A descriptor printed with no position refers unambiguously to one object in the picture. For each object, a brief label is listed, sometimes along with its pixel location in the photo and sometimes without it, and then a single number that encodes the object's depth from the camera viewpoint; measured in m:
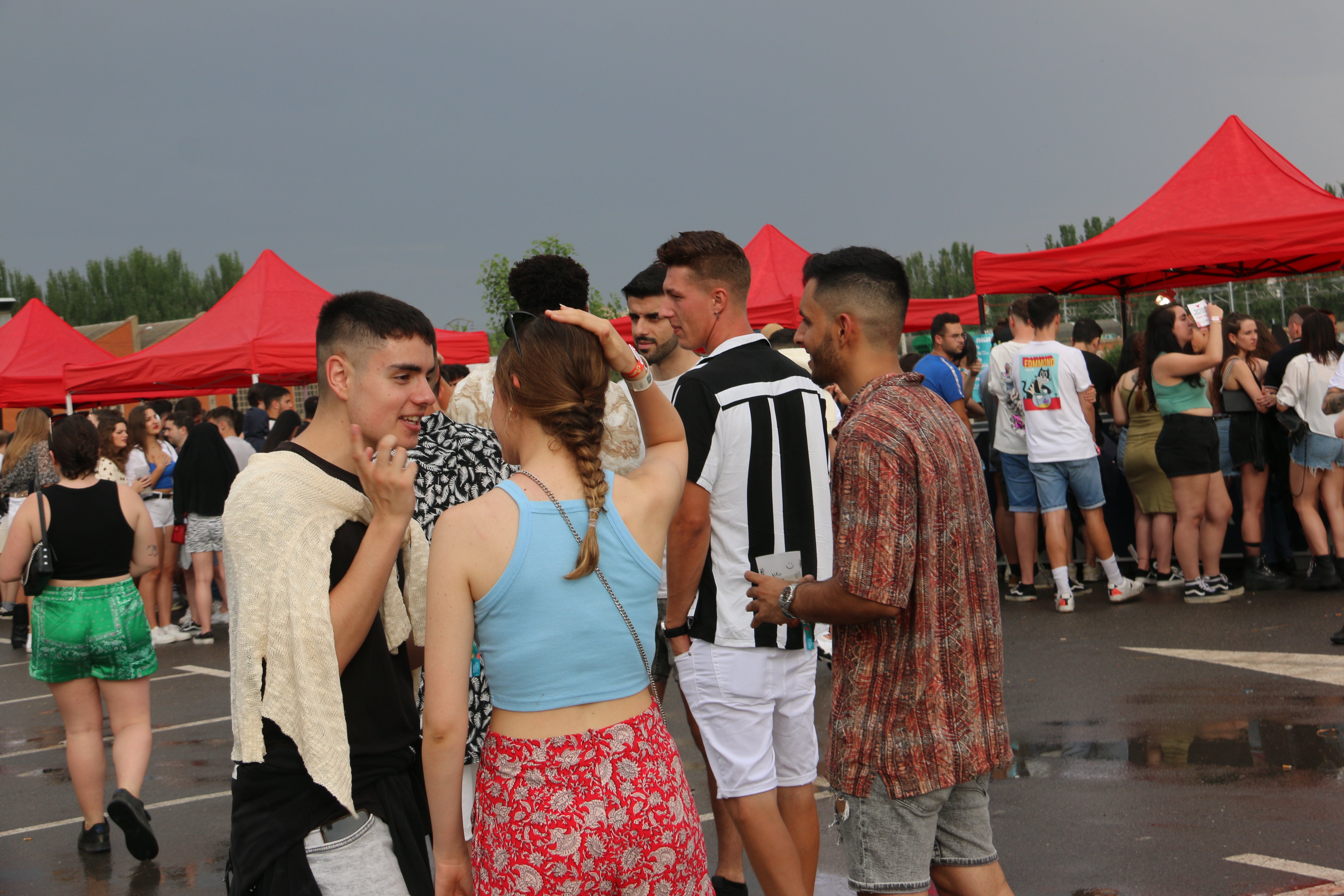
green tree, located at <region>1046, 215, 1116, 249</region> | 41.47
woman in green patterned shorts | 5.34
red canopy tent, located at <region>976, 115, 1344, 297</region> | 9.77
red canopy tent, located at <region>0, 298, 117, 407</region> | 17.19
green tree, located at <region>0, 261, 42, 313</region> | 77.81
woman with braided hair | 2.17
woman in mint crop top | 8.73
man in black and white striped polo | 3.65
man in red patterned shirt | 2.65
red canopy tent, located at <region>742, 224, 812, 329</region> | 13.20
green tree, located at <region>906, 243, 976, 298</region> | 53.41
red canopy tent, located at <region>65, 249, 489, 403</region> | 13.26
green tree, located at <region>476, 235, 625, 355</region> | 36.09
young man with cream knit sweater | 2.30
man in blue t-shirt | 8.63
